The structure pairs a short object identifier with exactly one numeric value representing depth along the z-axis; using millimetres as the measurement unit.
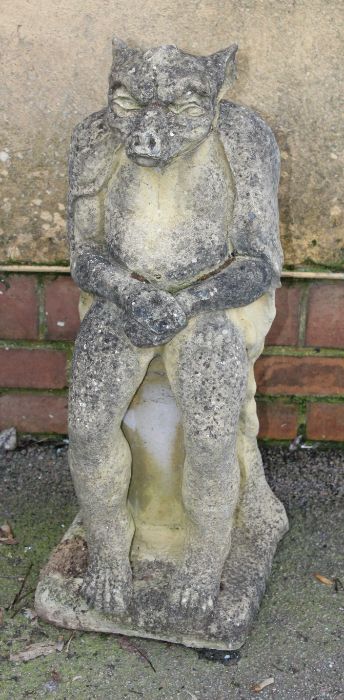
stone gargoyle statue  1588
